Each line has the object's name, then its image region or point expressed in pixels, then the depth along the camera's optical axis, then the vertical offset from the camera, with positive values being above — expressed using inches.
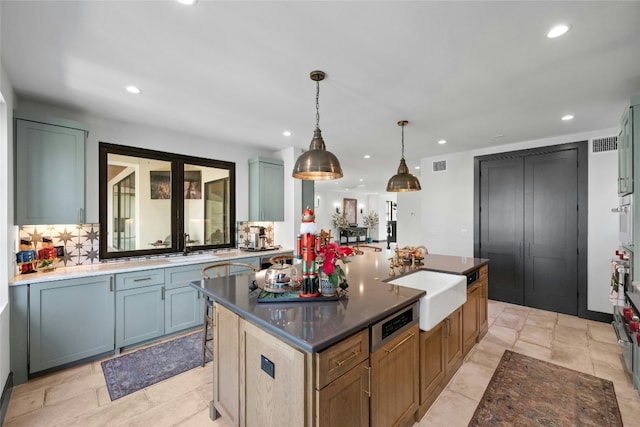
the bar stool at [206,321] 100.9 -39.9
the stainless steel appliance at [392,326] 56.9 -25.4
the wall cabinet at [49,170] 99.0 +16.2
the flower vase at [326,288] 67.3 -18.3
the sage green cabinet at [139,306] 113.2 -39.7
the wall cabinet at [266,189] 172.6 +14.7
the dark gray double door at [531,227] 158.7 -9.1
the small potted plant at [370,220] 545.0 -15.3
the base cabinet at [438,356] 75.4 -44.2
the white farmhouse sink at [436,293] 71.9 -25.2
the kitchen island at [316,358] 47.4 -29.2
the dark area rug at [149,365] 93.5 -57.5
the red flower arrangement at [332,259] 65.1 -10.9
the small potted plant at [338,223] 480.1 -18.3
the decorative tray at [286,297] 64.2 -20.0
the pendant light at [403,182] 124.5 +13.6
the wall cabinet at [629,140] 92.0 +25.0
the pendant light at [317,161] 82.0 +15.3
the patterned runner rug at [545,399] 77.5 -57.9
